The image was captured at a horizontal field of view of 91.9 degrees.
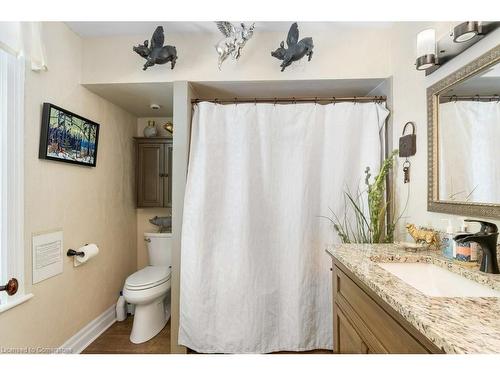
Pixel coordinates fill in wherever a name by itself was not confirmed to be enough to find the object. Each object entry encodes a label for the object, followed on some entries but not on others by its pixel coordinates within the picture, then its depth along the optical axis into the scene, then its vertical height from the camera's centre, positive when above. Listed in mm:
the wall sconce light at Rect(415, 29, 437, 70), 1259 +735
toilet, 1914 -903
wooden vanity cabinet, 690 -496
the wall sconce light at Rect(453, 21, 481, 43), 1023 +681
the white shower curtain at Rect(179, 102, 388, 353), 1800 -219
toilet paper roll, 1804 -507
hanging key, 1594 +118
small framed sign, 1484 -440
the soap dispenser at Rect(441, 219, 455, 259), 1115 -265
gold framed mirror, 1032 +232
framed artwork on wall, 1517 +355
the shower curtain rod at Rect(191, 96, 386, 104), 1846 +679
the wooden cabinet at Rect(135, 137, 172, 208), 2590 +166
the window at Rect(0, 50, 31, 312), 1323 +78
